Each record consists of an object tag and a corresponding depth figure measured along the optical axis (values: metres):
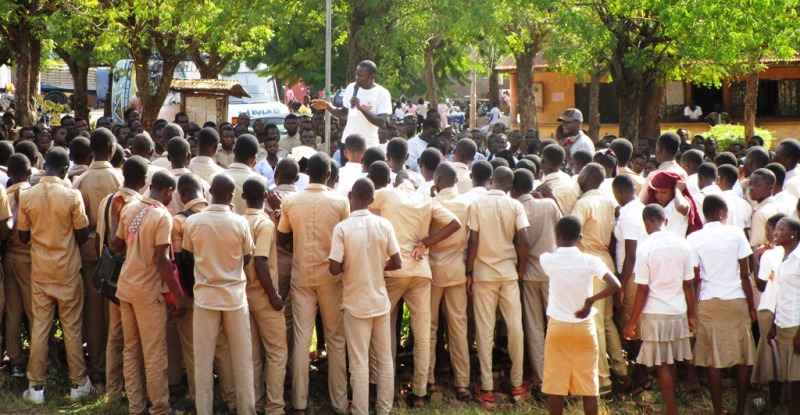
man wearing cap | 10.35
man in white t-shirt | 10.28
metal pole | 10.88
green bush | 21.70
